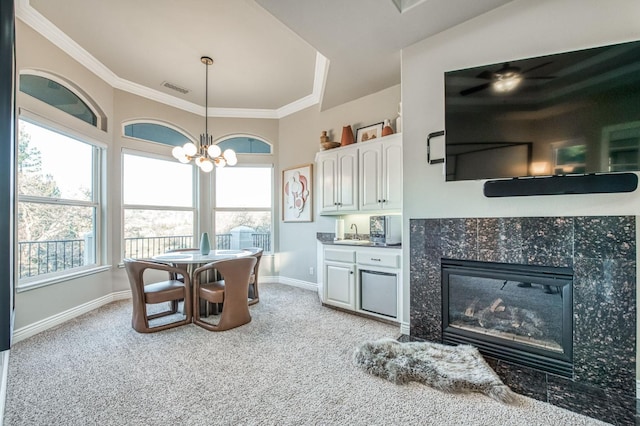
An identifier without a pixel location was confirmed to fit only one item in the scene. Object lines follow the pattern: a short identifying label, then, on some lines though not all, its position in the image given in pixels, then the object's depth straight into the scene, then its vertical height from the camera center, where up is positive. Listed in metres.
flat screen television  1.84 +0.70
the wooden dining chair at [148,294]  2.89 -0.85
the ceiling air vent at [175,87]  4.20 +1.91
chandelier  3.28 +0.70
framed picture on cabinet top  3.88 +1.13
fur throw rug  1.90 -1.15
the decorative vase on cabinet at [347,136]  3.98 +1.08
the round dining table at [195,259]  3.13 -0.52
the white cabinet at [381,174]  3.35 +0.48
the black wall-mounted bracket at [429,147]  2.61 +0.61
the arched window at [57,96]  2.98 +1.35
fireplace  1.86 -0.61
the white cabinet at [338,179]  3.77 +0.47
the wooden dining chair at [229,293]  2.97 -0.86
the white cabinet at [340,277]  3.50 -0.82
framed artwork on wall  4.80 +0.33
